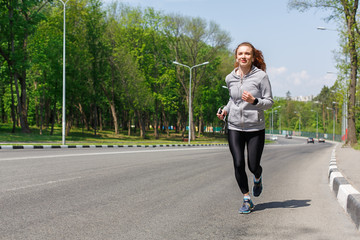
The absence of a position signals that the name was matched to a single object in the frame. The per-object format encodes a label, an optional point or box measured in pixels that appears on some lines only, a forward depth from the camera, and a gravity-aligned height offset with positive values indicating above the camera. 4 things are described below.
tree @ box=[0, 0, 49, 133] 30.00 +7.67
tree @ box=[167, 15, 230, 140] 44.50 +10.53
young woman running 4.64 +0.20
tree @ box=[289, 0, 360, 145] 24.69 +6.35
